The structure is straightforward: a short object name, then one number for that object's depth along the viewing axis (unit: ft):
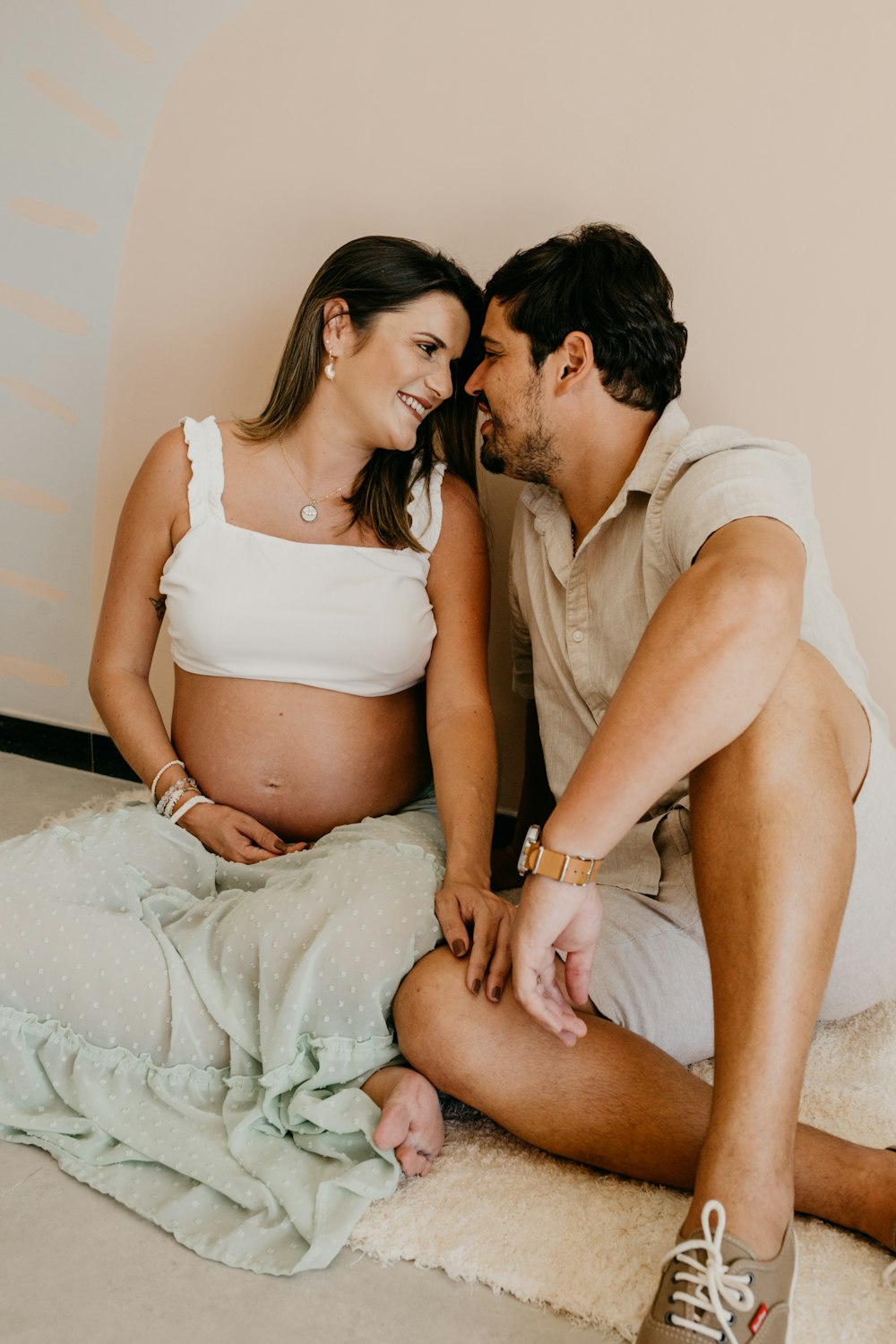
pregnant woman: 3.98
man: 3.24
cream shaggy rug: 3.33
